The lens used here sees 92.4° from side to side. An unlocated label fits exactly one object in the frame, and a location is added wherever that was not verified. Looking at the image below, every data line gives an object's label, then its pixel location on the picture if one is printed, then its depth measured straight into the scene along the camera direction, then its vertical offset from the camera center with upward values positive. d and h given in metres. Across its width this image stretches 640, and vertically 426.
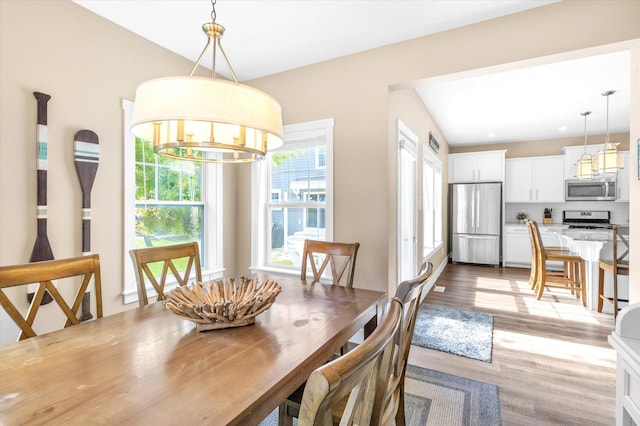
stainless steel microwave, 5.73 +0.43
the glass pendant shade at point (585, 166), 4.64 +0.70
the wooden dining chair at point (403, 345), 1.06 -0.57
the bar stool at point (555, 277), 4.08 -0.80
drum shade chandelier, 1.15 +0.40
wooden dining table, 0.78 -0.51
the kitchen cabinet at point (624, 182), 5.59 +0.56
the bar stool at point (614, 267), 3.26 -0.61
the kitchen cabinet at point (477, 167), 6.50 +0.98
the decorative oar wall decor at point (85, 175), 2.05 +0.24
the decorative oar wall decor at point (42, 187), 1.85 +0.14
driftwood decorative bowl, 1.26 -0.41
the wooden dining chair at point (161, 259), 1.78 -0.30
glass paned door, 2.96 +0.11
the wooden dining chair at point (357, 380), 0.51 -0.32
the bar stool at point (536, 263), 4.42 -0.77
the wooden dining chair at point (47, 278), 1.27 -0.31
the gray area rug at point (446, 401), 1.85 -1.25
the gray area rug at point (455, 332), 2.74 -1.21
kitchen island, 3.70 -0.68
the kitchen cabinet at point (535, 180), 6.20 +0.67
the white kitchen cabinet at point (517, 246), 6.30 -0.72
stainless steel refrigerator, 6.42 -0.24
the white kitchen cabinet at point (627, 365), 1.02 -0.53
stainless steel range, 5.93 -0.14
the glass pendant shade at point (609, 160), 3.96 +0.69
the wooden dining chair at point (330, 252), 2.16 -0.30
